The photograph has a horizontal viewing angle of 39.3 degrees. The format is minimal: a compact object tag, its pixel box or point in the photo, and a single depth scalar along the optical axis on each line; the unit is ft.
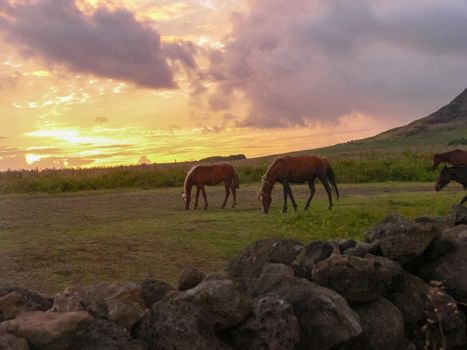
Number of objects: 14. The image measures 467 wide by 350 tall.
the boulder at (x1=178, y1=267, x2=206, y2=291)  23.31
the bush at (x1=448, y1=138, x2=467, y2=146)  270.26
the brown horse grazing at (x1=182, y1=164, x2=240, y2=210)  77.10
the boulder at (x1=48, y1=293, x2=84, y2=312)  18.35
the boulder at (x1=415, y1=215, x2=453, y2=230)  33.50
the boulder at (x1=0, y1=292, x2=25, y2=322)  18.49
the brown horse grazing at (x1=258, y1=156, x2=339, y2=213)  66.94
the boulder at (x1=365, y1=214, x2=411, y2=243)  26.84
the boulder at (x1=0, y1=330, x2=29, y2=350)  15.81
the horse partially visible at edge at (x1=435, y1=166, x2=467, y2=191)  62.75
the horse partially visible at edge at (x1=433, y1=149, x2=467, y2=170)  91.76
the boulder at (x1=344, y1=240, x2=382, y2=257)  26.25
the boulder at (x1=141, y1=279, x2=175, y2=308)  20.84
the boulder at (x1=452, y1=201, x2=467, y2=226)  33.81
